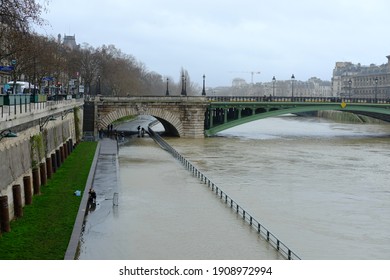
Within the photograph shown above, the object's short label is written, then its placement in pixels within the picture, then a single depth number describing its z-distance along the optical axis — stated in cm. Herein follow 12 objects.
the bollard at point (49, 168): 3728
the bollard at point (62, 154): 4461
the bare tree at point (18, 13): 2586
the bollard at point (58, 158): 4209
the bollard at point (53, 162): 3928
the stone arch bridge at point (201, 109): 7562
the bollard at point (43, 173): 3416
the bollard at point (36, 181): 3142
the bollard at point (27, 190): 2862
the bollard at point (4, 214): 2290
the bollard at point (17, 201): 2586
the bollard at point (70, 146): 5204
